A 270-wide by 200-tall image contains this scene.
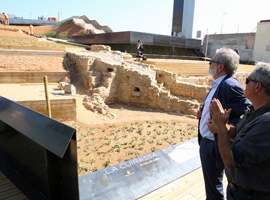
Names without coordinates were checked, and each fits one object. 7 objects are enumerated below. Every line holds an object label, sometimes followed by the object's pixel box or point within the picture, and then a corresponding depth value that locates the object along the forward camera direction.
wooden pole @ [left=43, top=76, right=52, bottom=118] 5.87
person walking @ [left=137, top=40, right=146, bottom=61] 18.09
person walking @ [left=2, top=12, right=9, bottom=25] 28.82
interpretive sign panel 2.95
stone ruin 11.81
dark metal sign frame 1.85
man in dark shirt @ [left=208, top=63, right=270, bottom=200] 1.36
